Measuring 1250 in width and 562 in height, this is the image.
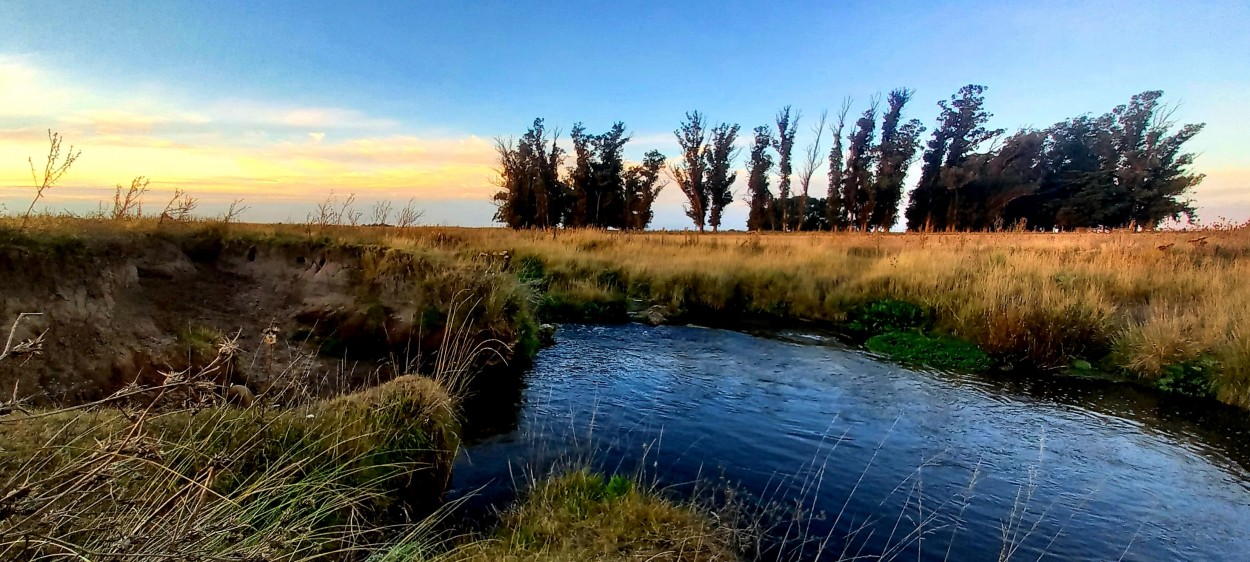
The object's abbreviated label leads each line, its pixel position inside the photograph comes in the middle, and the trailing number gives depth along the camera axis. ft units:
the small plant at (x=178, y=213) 30.17
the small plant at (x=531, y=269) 49.44
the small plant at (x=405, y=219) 42.69
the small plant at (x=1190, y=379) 27.99
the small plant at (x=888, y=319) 40.88
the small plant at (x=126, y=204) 29.40
